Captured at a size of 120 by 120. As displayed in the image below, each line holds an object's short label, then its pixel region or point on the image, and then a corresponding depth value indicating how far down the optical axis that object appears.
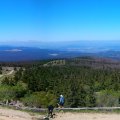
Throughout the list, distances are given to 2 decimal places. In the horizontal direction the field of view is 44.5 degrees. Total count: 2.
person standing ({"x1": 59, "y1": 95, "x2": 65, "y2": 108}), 14.65
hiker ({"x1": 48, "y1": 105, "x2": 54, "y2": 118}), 13.24
